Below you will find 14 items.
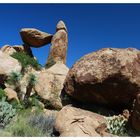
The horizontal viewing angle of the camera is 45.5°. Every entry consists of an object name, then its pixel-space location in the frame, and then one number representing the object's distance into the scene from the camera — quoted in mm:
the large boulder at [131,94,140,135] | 4969
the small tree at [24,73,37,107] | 8468
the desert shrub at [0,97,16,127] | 5417
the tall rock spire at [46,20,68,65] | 15576
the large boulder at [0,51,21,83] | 9436
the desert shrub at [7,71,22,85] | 9045
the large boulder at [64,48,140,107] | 5882
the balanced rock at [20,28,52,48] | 16084
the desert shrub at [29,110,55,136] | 5275
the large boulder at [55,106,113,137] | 4849
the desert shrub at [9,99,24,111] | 7497
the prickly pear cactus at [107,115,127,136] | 5322
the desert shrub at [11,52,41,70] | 12793
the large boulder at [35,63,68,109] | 8125
